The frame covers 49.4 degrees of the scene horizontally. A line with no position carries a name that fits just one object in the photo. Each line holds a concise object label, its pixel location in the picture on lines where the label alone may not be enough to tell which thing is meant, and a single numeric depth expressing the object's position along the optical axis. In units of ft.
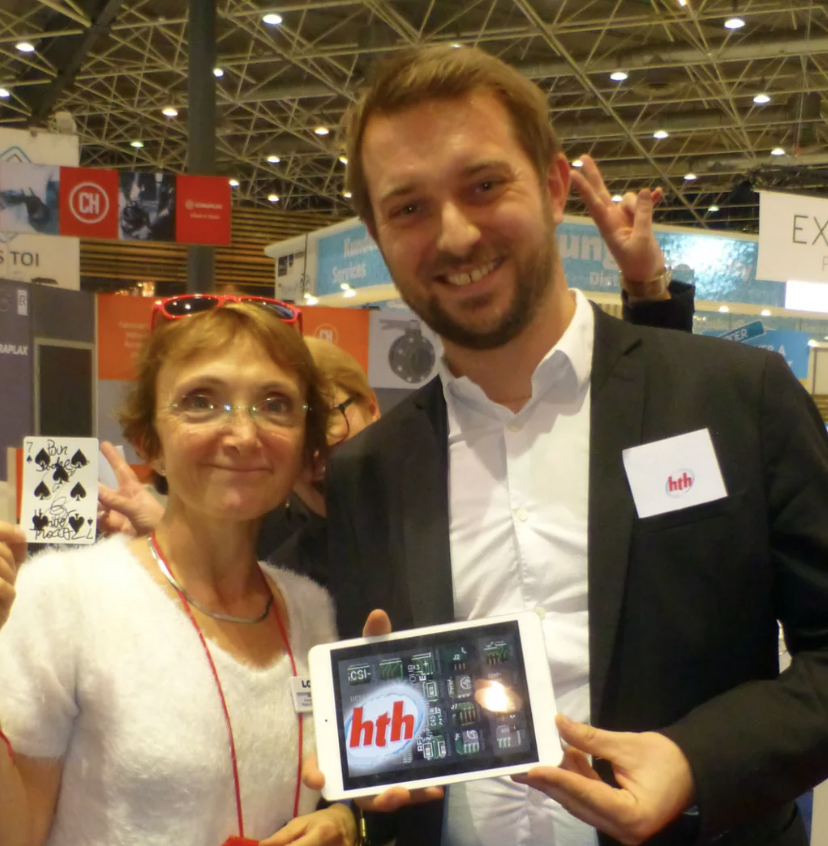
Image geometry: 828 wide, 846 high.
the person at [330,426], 6.36
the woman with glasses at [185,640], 4.44
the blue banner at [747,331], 13.06
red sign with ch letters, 11.37
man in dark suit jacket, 4.05
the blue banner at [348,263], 28.48
